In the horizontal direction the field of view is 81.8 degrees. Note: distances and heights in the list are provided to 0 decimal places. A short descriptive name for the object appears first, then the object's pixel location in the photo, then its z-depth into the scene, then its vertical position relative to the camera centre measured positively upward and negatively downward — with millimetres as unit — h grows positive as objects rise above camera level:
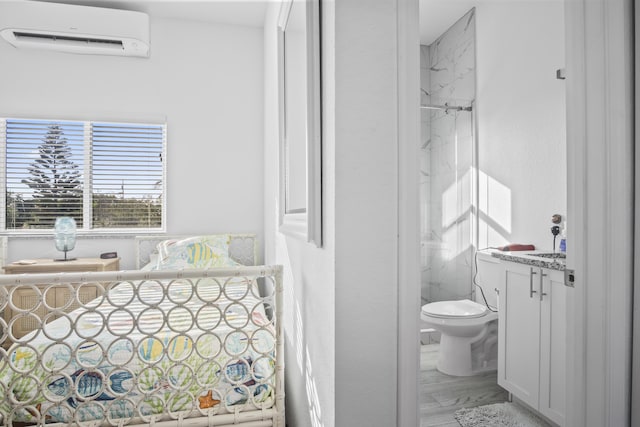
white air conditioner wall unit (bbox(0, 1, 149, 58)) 2762 +1436
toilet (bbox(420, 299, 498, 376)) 2285 -807
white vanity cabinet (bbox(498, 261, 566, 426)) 1668 -606
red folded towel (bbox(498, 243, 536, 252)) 2219 -205
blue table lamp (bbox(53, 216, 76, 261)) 2988 -160
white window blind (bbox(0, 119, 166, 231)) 3137 +361
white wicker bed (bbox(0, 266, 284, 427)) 1394 -631
